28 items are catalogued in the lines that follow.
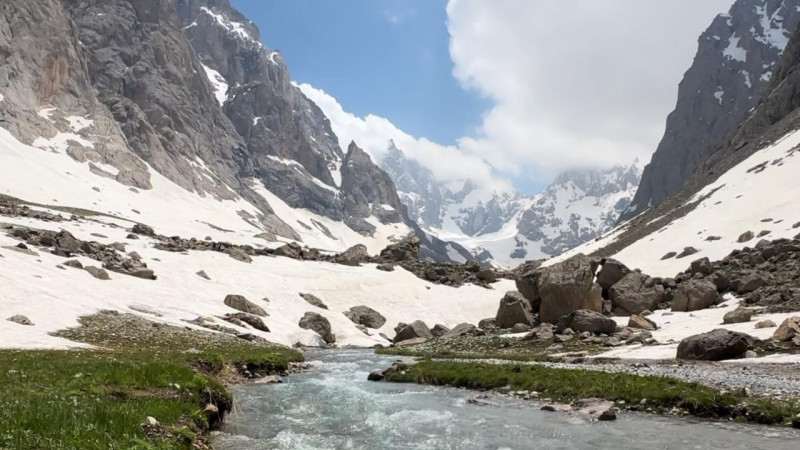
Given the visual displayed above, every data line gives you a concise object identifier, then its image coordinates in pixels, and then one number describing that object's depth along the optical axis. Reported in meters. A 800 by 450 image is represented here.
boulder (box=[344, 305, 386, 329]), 77.33
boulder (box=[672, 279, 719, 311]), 55.72
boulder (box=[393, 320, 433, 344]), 70.62
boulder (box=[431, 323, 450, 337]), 73.06
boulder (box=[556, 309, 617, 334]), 49.12
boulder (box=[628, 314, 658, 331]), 49.19
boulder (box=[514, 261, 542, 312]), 67.62
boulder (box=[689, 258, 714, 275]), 71.11
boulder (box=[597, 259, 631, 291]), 67.69
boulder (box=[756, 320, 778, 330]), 38.47
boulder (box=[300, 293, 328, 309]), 75.31
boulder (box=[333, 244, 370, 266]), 103.54
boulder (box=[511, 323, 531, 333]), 59.84
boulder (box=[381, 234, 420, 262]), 121.62
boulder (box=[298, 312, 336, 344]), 65.94
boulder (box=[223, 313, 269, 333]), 56.69
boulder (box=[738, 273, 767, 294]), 56.38
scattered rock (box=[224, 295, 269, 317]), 61.44
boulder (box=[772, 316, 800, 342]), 33.88
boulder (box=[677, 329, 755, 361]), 32.62
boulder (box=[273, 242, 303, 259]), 103.06
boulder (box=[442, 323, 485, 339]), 63.64
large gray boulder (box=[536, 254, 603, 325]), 60.78
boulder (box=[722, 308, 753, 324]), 42.97
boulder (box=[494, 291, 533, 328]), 63.75
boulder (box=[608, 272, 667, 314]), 61.28
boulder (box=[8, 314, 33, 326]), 35.28
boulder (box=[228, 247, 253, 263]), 87.33
